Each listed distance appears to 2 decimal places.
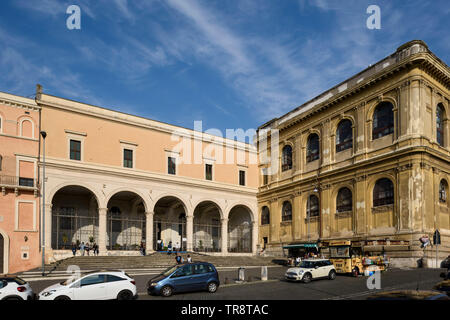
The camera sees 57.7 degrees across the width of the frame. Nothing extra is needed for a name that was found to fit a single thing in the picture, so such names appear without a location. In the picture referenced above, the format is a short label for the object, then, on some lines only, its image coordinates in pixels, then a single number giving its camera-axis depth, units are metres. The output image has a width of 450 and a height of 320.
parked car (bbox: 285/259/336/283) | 21.30
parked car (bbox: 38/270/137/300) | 14.10
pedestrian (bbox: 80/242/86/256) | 32.94
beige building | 34.34
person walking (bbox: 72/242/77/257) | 32.64
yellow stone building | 29.38
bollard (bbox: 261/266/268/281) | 23.47
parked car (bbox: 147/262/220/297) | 16.94
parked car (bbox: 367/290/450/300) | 7.02
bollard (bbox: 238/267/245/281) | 22.56
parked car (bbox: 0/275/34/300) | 14.20
